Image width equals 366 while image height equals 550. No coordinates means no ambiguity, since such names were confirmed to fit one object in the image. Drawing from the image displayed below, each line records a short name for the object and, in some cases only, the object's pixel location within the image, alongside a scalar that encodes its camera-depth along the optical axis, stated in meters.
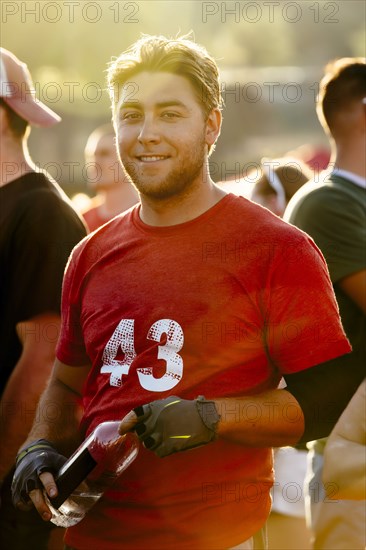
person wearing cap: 5.96
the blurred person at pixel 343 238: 6.33
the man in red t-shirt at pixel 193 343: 4.53
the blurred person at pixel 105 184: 11.88
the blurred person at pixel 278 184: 11.06
